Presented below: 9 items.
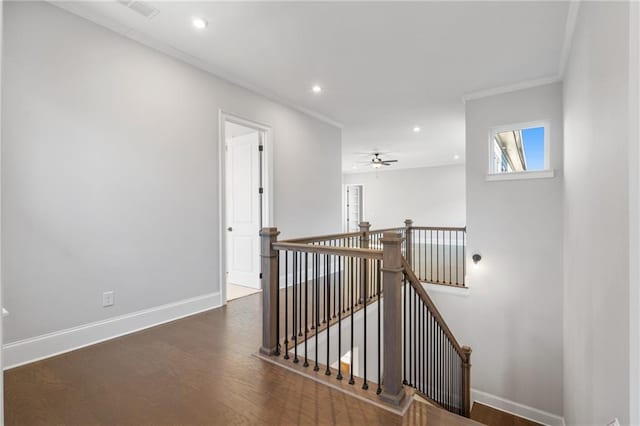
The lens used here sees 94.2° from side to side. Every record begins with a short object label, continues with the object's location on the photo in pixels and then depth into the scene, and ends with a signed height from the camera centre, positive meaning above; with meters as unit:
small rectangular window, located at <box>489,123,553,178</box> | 4.16 +0.92
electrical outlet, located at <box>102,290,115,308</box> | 2.71 -0.78
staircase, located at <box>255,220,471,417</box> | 1.91 -1.17
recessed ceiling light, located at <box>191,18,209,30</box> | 2.73 +1.76
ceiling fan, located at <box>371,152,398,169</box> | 8.31 +1.42
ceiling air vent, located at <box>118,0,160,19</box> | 2.49 +1.77
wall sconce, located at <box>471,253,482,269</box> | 4.60 -0.73
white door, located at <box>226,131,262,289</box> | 4.42 +0.07
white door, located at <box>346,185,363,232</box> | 12.91 +0.27
